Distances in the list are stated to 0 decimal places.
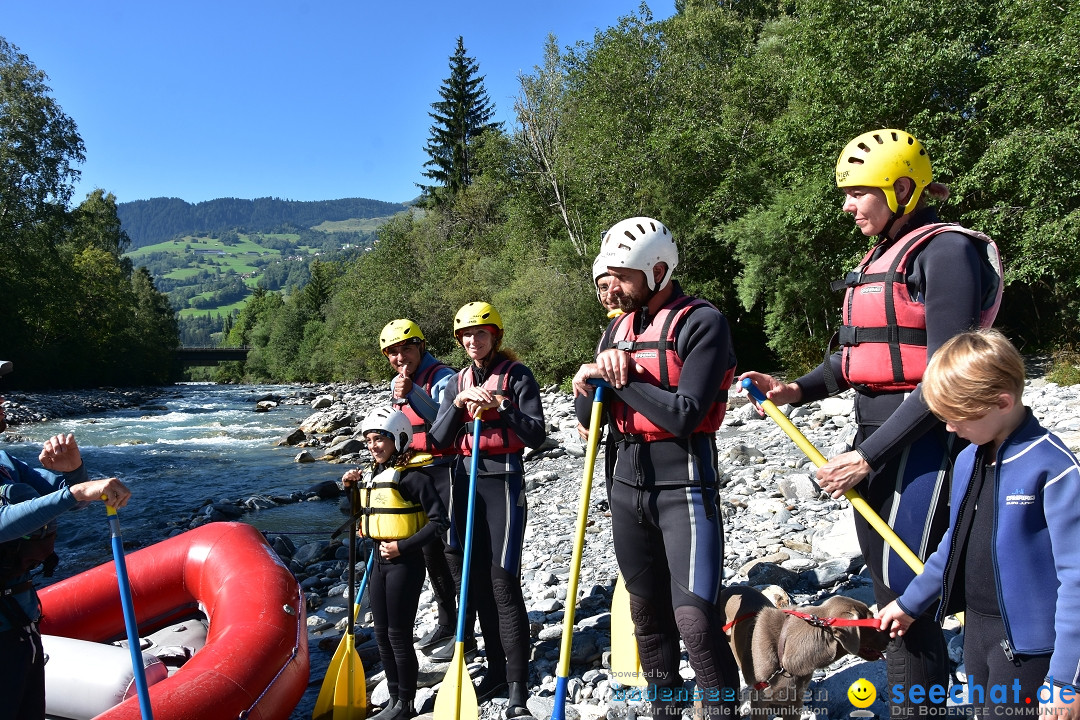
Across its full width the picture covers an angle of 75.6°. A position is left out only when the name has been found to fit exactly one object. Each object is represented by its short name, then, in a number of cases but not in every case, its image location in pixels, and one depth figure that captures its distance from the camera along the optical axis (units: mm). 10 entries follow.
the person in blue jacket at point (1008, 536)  1833
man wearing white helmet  2656
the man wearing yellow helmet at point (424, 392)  4738
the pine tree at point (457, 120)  46500
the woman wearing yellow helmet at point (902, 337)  2398
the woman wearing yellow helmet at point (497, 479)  3949
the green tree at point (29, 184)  29125
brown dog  2959
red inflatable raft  3799
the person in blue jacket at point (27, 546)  2623
